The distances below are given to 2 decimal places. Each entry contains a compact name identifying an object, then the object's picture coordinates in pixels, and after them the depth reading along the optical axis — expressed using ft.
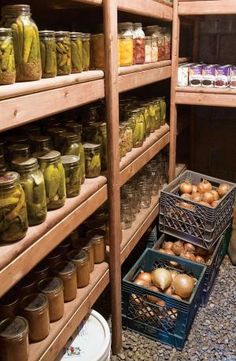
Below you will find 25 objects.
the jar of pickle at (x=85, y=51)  4.31
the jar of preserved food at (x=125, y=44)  5.36
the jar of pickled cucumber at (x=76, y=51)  4.09
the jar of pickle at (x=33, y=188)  3.54
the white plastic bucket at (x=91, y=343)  4.72
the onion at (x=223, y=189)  7.80
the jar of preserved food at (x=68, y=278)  4.64
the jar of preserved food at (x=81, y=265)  4.92
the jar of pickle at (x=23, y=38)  3.24
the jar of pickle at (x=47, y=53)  3.61
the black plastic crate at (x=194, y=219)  6.90
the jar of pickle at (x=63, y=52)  3.84
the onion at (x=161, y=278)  6.34
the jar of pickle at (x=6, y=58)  2.97
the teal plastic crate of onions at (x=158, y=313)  5.85
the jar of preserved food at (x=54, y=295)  4.36
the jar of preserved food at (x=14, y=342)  3.66
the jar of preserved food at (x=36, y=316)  4.05
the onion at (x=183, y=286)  6.27
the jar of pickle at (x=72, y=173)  4.21
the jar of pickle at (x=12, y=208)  3.23
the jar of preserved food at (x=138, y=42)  5.79
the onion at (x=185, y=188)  7.78
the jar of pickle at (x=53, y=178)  3.83
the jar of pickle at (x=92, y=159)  4.77
